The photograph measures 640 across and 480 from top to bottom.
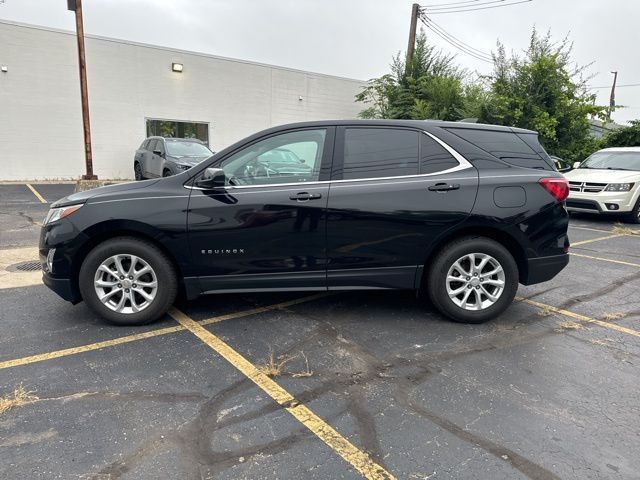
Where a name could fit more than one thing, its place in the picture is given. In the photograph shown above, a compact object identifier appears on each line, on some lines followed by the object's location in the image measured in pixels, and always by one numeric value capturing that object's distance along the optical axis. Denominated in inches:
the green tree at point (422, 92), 727.7
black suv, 150.5
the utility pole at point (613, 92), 1732.3
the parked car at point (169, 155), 478.6
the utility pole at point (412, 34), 794.2
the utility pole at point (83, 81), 494.9
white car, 392.2
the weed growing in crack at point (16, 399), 107.7
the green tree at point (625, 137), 625.3
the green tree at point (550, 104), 613.0
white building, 585.9
